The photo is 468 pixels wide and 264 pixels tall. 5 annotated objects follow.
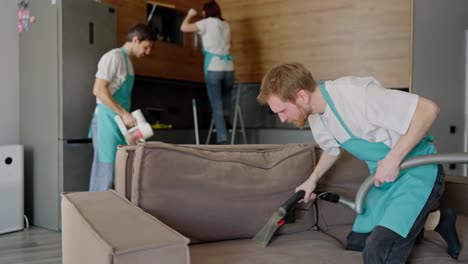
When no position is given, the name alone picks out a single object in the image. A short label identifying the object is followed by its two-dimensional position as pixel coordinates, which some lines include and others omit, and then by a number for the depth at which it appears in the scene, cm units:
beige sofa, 155
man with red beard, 152
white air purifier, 346
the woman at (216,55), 471
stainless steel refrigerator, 358
